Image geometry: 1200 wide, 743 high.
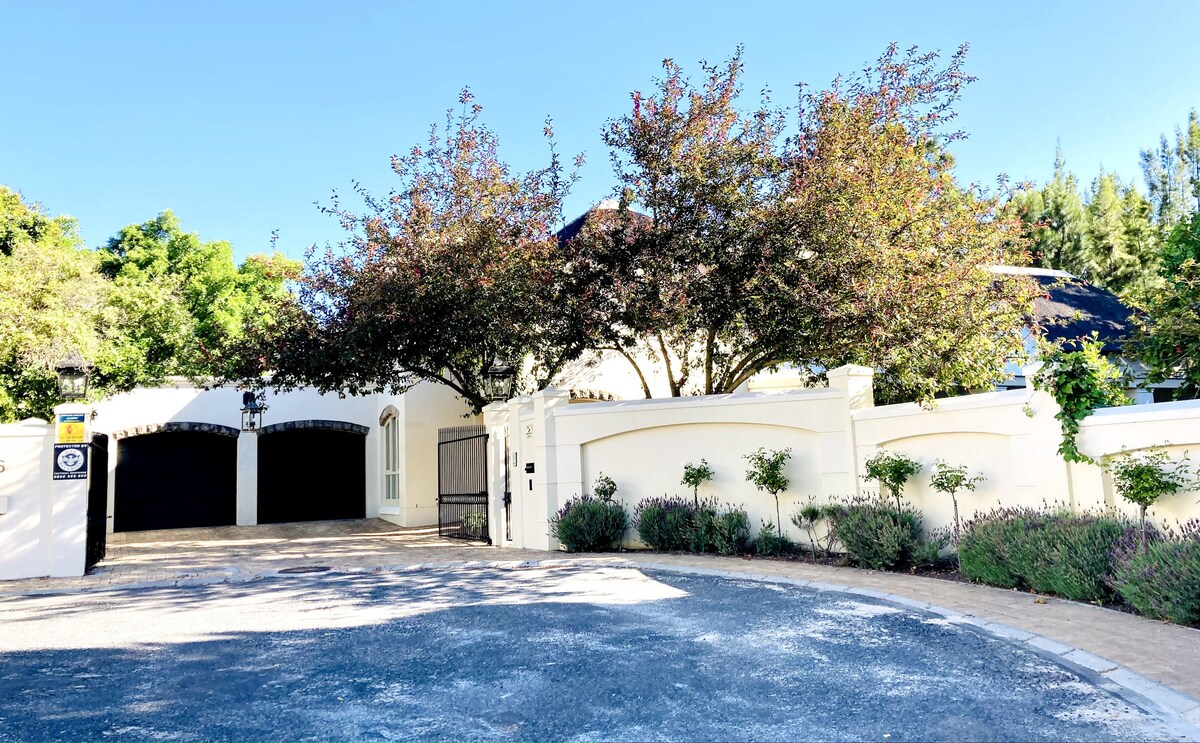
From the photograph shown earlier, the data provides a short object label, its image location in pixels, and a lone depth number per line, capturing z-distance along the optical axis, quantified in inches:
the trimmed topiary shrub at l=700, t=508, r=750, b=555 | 447.8
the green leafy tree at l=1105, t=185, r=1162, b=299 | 1045.2
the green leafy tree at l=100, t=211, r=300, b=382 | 674.8
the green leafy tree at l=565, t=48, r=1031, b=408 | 432.1
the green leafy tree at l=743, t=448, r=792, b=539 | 440.1
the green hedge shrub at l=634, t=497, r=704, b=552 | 464.1
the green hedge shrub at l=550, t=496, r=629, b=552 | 476.7
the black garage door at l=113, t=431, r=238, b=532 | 803.4
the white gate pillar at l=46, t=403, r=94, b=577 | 422.3
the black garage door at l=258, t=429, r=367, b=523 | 843.4
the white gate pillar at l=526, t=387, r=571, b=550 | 508.1
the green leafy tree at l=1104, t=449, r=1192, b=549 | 291.1
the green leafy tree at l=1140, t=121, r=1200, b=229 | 1097.4
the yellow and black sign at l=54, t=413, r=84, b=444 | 421.4
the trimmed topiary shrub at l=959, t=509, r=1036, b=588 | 321.4
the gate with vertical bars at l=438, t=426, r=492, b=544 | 573.6
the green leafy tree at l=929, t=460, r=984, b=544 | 371.6
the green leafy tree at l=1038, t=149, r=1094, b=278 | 1061.1
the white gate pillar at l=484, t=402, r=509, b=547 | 540.1
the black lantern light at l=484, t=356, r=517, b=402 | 539.0
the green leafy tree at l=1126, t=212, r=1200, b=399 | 400.5
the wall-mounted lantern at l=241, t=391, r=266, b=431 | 714.2
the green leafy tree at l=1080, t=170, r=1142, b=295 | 1058.7
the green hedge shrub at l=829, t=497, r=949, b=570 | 376.5
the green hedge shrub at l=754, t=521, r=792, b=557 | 437.7
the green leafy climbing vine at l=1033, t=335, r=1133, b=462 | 321.4
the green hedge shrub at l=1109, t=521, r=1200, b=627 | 242.4
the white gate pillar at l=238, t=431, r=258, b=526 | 823.7
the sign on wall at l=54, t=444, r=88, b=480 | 422.0
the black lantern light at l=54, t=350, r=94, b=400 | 426.0
